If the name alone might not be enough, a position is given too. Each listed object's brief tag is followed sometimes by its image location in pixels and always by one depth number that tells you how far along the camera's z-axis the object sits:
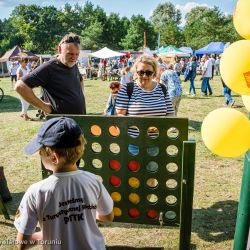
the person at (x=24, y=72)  9.95
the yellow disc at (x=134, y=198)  3.10
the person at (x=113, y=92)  6.94
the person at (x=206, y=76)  13.82
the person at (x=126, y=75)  10.05
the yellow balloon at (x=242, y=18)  2.16
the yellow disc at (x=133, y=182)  3.05
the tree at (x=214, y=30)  52.59
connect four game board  2.82
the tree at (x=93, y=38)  76.19
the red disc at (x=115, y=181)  3.10
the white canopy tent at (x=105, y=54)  25.78
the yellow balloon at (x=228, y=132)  2.19
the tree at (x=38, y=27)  73.56
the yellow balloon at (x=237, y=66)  2.13
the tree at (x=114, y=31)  80.94
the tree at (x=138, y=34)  71.31
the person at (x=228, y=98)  11.26
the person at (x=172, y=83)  7.71
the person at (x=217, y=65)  25.42
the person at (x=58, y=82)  3.41
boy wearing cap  1.66
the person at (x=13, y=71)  21.66
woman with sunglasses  3.38
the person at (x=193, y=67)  14.93
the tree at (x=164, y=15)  99.90
